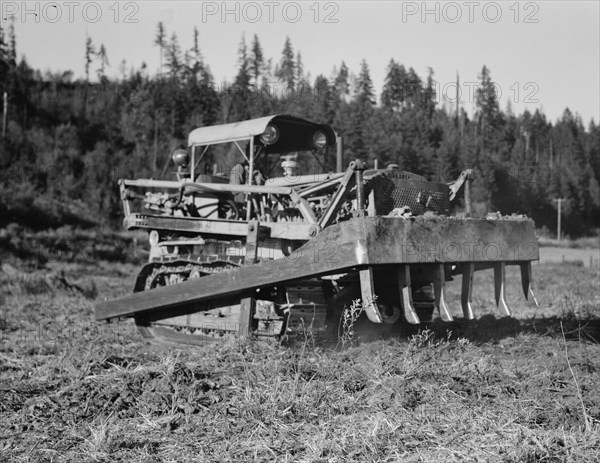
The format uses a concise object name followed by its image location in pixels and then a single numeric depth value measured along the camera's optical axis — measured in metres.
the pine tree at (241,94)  50.19
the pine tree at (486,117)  75.50
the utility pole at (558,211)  54.00
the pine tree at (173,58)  75.44
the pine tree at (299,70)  78.71
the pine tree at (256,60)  75.69
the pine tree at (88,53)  77.62
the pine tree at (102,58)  80.50
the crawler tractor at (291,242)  6.03
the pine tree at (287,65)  78.31
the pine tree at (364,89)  57.09
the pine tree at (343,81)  79.92
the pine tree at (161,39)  77.88
